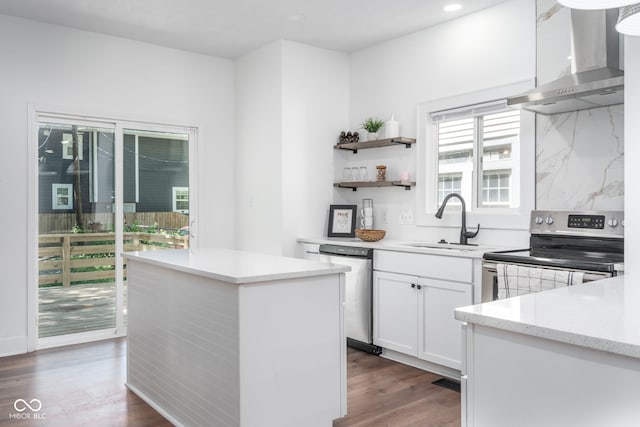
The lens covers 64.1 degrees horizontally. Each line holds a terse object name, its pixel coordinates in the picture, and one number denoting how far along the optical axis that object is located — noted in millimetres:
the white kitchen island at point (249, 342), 2299
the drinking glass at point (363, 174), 4766
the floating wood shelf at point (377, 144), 4339
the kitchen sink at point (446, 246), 3689
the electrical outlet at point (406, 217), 4465
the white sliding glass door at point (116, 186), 4176
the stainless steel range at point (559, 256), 2705
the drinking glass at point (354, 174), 4828
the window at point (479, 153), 3787
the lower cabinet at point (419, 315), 3408
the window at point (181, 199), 5070
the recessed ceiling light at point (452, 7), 3795
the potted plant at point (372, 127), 4617
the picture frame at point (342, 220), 4805
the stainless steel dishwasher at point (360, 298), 4012
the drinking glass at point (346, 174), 4914
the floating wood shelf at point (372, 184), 4371
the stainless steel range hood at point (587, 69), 2867
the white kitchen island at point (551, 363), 1064
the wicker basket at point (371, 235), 4316
